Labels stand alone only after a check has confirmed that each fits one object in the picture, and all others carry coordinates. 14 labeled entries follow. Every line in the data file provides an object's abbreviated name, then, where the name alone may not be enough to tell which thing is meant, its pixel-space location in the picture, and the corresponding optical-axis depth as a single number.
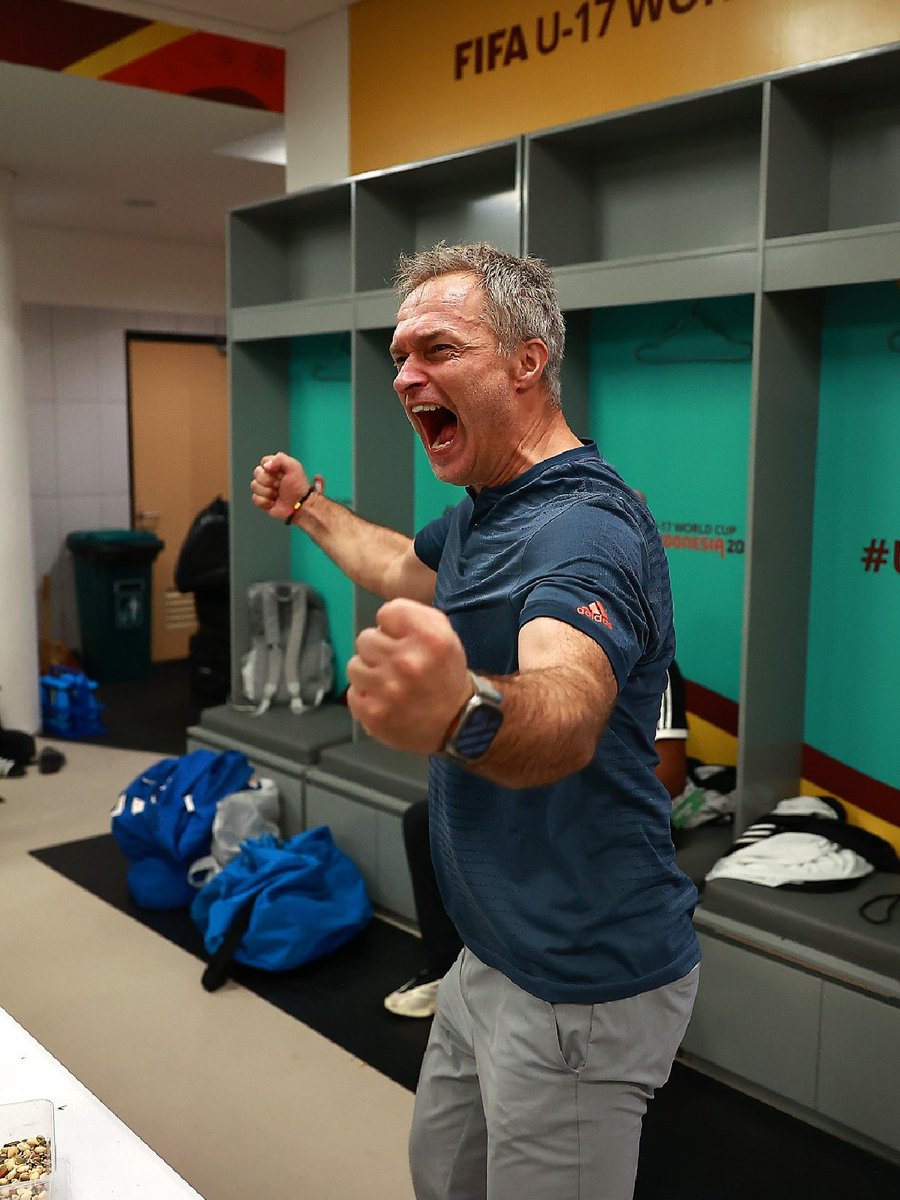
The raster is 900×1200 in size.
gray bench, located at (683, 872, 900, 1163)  2.50
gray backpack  4.66
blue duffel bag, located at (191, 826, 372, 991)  3.39
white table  1.34
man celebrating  1.46
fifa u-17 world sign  2.98
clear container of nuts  1.32
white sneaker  3.20
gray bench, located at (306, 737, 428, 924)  3.72
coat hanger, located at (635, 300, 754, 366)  3.30
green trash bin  7.43
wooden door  8.10
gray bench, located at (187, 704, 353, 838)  4.14
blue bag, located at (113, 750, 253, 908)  3.89
